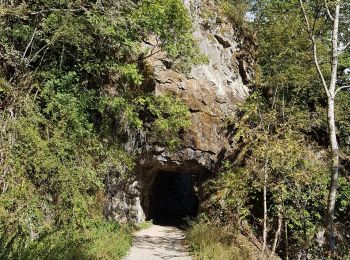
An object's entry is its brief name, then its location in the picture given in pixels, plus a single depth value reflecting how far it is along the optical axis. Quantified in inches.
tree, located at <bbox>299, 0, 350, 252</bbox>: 398.6
